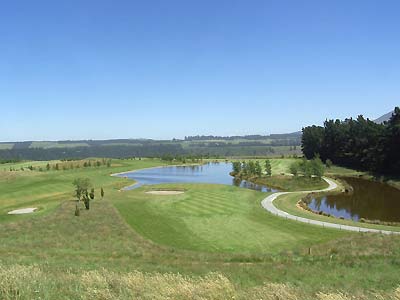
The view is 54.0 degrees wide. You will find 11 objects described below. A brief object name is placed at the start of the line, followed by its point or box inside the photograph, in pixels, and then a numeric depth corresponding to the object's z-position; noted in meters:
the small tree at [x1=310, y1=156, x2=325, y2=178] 78.50
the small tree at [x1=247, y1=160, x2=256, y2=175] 94.79
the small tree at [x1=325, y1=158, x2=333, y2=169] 104.31
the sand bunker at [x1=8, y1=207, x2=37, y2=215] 47.97
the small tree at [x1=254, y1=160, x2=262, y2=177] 92.62
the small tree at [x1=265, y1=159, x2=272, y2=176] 90.31
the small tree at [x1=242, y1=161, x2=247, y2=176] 99.31
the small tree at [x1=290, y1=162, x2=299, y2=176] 83.56
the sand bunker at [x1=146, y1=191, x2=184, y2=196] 65.76
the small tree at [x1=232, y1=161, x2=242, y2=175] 103.06
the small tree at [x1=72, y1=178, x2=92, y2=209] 52.94
